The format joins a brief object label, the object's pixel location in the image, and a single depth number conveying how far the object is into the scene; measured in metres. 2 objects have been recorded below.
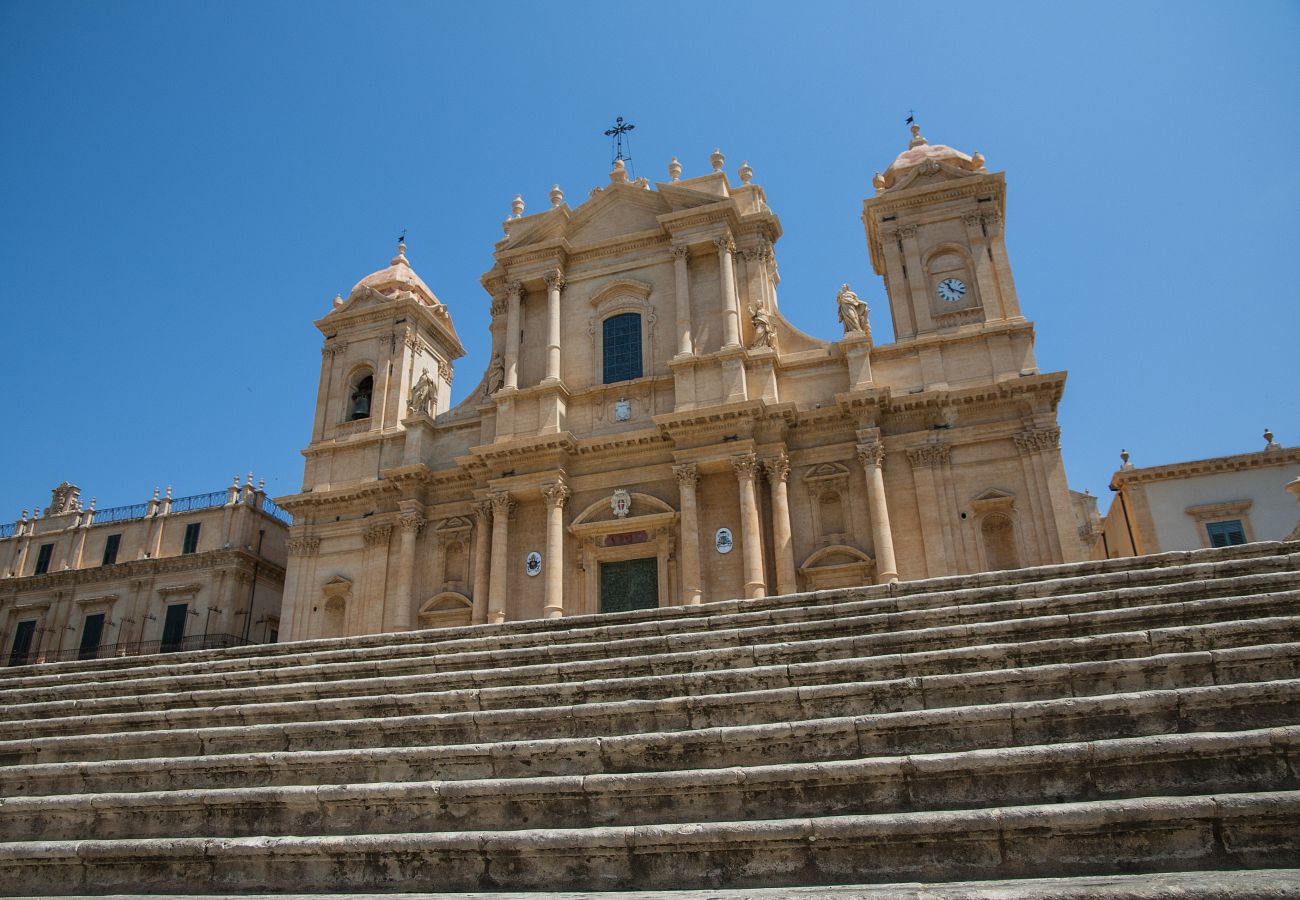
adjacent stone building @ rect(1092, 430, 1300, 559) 27.33
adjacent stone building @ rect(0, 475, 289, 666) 33.38
